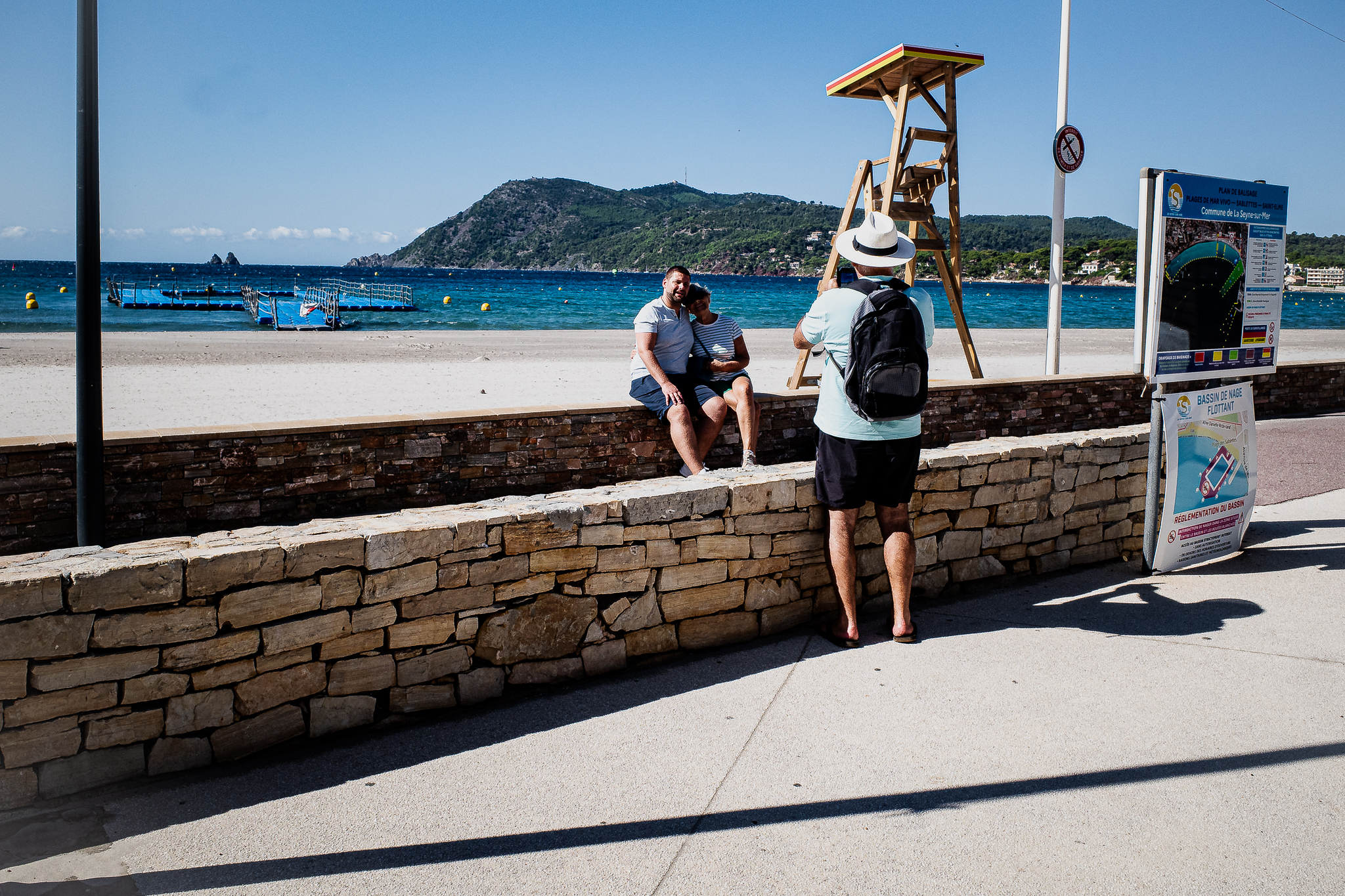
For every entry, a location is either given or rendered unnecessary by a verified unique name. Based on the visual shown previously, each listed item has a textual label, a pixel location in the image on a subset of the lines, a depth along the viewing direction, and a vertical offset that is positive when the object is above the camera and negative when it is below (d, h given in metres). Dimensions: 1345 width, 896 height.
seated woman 6.00 +0.04
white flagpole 9.20 +1.35
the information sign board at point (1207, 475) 5.18 -0.64
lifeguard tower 7.79 +1.81
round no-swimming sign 8.75 +2.04
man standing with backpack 3.90 -0.19
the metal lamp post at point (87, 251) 3.26 +0.30
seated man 5.54 -0.18
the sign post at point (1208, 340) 5.19 +0.16
